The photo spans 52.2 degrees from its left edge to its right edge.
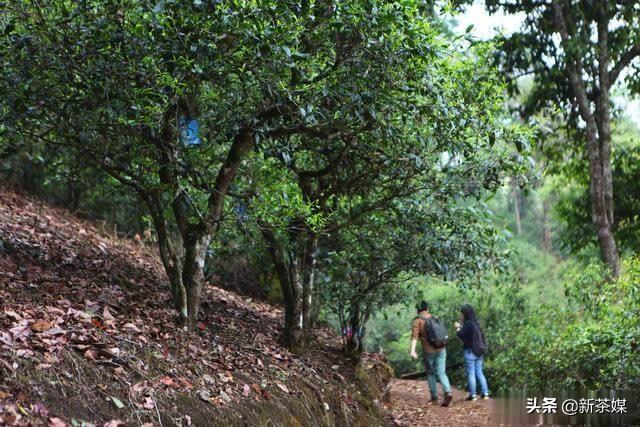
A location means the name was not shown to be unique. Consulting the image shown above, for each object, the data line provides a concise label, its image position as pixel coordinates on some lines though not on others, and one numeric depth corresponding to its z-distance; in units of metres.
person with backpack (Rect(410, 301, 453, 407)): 10.54
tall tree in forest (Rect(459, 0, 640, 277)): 13.27
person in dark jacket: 10.70
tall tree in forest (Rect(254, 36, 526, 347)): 6.24
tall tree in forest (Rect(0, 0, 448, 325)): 5.37
